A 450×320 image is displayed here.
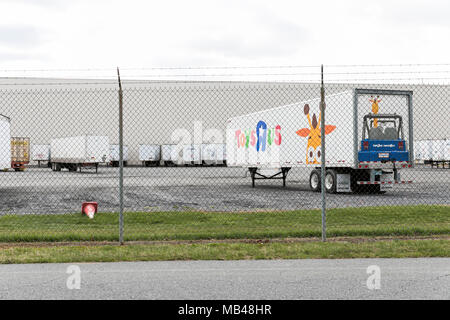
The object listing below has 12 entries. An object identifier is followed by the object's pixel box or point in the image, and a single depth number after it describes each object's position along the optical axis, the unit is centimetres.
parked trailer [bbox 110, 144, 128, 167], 5925
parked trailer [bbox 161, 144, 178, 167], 6147
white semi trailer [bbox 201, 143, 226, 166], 5931
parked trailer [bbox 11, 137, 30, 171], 4794
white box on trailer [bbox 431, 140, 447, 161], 5256
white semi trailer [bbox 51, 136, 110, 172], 4456
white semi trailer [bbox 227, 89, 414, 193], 2028
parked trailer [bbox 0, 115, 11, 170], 2356
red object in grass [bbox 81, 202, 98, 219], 1277
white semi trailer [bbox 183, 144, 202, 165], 6050
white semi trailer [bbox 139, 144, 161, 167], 6106
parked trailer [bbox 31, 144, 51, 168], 5984
